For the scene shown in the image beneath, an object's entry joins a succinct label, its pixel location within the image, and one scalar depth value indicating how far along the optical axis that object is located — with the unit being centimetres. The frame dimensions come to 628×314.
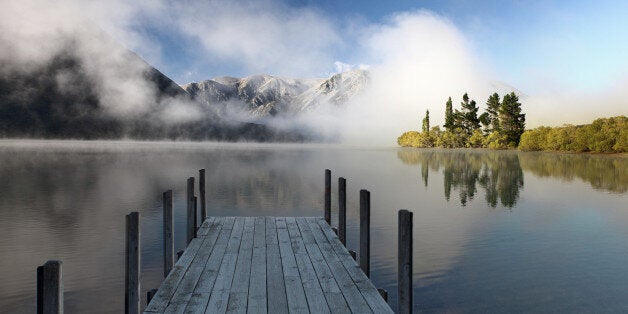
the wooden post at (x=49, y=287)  544
